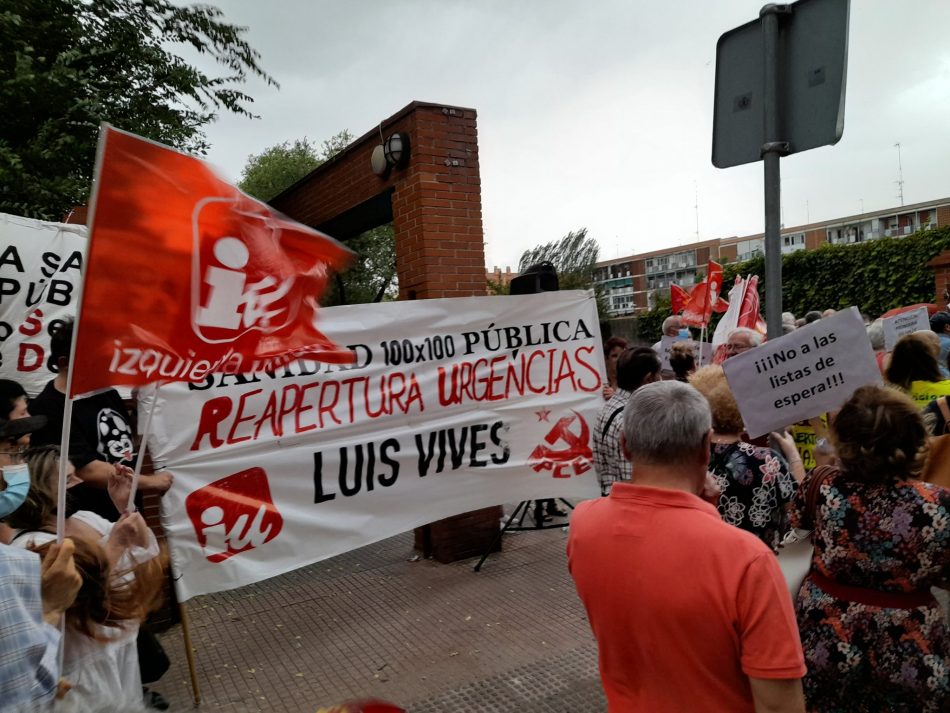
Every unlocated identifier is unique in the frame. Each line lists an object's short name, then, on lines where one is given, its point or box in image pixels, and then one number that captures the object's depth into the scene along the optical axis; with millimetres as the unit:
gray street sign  2619
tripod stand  5225
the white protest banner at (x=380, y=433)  3598
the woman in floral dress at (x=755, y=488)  2537
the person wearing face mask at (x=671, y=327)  8422
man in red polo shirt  1396
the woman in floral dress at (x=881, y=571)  2012
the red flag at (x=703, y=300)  8016
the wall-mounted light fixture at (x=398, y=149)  5492
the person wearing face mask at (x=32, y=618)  1519
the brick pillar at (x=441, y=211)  5398
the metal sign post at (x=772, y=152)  2768
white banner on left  4156
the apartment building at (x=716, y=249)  81812
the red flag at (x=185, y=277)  2070
